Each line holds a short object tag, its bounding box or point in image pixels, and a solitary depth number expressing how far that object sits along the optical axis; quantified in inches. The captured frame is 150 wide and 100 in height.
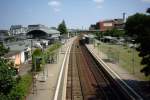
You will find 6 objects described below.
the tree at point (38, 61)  664.8
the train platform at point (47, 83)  435.0
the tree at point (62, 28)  2506.3
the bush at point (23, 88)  293.4
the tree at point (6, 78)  269.1
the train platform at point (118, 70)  567.0
